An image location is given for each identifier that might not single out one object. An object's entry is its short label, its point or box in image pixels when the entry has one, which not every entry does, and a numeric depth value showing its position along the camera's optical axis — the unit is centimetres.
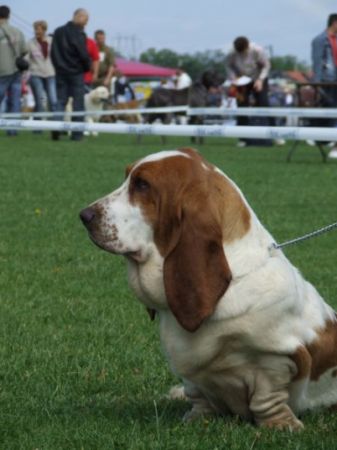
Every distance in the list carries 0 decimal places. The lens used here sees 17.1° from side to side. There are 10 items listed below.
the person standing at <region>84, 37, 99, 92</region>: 2305
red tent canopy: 6378
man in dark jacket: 2156
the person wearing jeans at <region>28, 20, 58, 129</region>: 2359
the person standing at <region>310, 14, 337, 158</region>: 1912
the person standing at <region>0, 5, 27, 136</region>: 2195
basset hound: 362
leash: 381
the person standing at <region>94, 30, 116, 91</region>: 2745
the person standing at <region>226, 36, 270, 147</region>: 2064
